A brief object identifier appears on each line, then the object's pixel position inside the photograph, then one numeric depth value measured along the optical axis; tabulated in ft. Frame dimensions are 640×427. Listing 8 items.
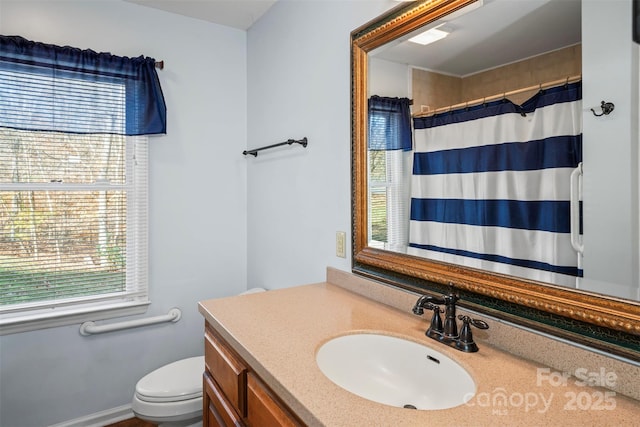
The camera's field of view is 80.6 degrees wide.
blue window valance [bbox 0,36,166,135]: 6.31
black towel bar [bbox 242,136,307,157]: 6.47
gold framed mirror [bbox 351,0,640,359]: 2.73
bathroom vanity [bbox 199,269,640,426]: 2.40
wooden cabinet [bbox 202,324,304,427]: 3.11
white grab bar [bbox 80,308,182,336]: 7.05
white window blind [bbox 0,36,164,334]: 6.44
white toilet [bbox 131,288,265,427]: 5.63
